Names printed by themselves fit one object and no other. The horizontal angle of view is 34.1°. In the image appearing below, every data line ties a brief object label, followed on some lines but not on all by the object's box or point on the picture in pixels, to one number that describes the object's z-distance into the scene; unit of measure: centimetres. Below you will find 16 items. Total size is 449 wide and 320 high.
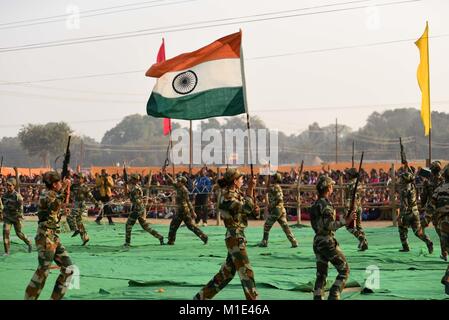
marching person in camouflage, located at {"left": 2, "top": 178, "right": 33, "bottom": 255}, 1691
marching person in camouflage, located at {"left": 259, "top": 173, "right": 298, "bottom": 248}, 1839
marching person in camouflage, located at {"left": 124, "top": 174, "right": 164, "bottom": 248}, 1897
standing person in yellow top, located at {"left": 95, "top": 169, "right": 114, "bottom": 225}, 2926
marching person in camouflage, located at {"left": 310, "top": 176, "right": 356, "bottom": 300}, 941
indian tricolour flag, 1753
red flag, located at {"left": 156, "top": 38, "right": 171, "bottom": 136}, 3189
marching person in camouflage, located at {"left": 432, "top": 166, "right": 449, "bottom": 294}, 1150
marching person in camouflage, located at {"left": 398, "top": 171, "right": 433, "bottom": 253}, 1656
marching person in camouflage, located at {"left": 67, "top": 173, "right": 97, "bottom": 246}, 2122
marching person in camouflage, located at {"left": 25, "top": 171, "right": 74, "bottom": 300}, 955
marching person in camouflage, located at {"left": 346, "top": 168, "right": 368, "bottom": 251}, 1748
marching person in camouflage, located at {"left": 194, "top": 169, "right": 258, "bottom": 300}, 940
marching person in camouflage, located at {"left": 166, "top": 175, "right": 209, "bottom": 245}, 1917
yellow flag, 2058
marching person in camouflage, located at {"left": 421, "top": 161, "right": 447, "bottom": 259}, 1406
